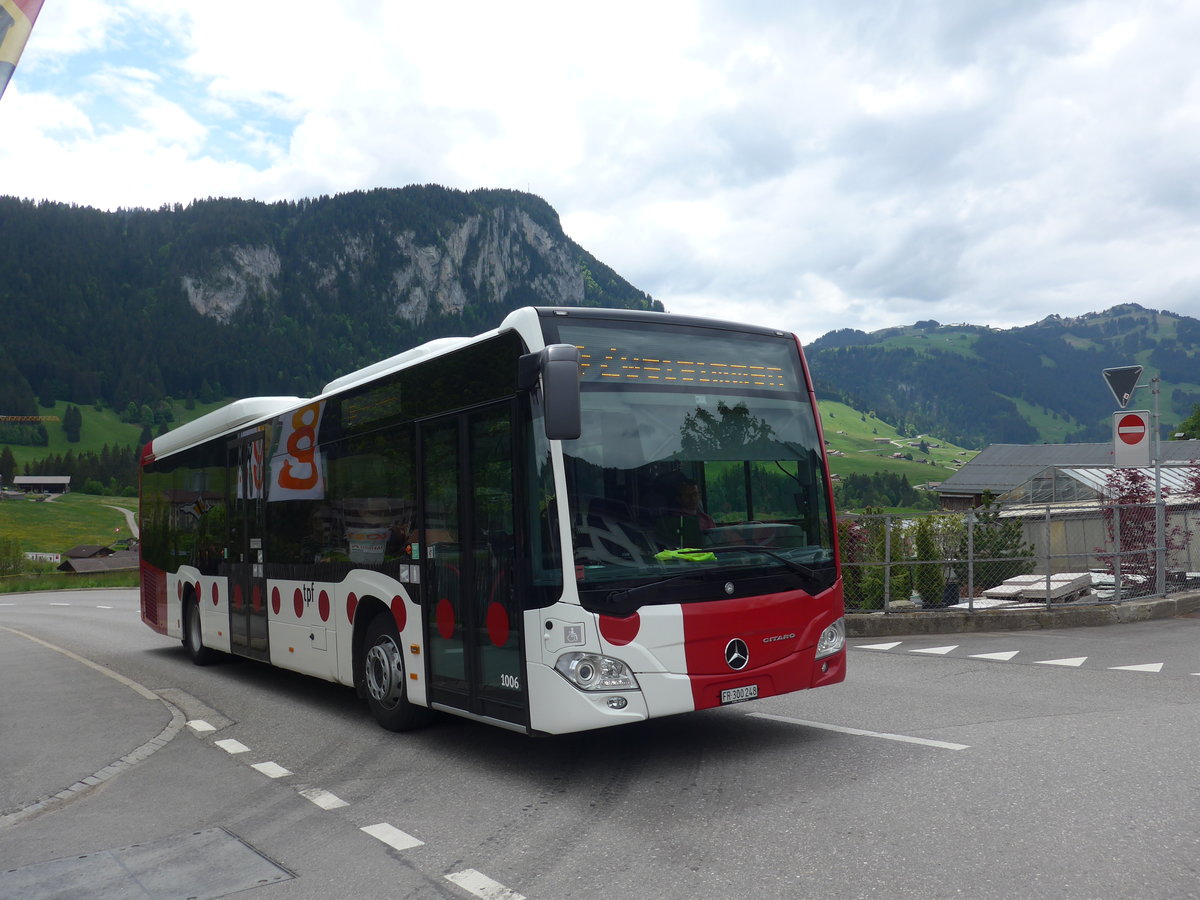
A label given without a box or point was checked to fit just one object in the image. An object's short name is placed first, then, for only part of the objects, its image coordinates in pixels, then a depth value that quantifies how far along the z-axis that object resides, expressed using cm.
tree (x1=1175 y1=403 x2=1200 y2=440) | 11475
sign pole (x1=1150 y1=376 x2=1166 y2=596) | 1508
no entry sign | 1473
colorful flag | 572
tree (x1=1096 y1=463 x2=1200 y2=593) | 1477
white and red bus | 616
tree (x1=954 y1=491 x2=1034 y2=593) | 1492
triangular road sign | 1513
